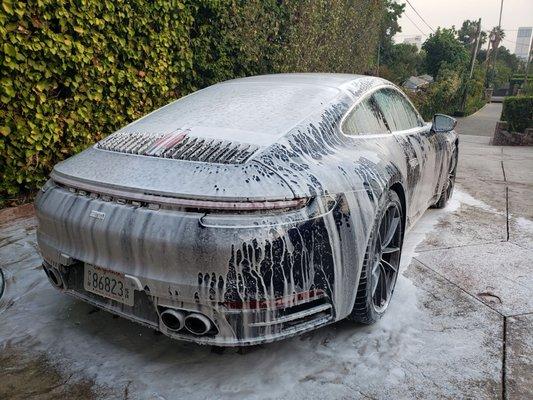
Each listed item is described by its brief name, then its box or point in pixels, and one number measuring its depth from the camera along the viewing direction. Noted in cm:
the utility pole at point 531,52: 2884
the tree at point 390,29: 4773
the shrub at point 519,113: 1290
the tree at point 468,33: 7094
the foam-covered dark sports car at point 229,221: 183
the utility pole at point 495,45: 5438
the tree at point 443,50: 3888
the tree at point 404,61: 4473
